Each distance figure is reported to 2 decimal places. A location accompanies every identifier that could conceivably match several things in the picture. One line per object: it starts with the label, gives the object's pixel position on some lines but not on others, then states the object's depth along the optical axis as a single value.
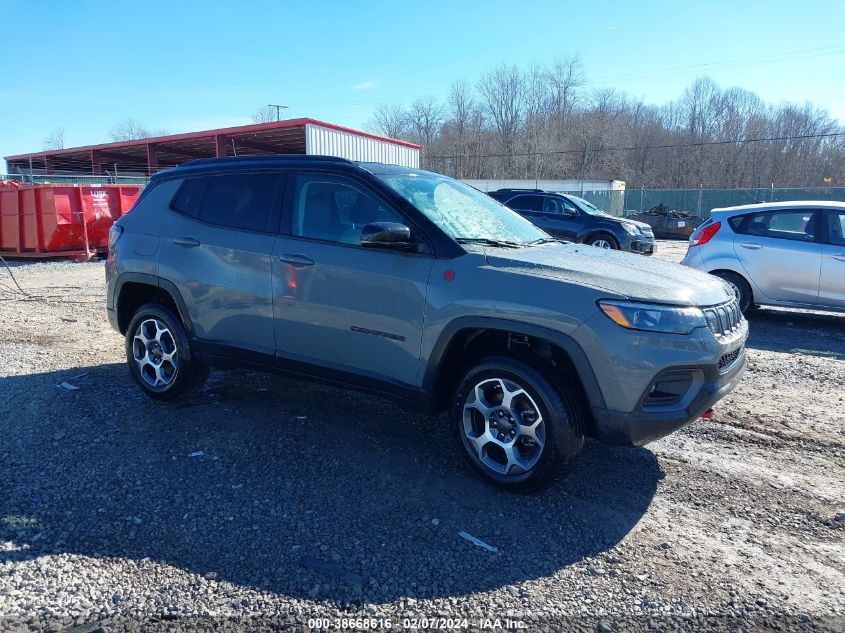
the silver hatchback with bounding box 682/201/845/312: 7.82
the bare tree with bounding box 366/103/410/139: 69.50
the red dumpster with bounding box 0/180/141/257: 14.83
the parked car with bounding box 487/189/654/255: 15.83
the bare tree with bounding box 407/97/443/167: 68.94
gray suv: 3.27
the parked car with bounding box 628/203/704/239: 26.34
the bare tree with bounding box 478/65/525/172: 64.94
